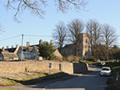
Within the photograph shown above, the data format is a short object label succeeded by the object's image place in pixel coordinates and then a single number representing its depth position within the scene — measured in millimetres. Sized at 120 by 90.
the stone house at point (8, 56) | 58731
